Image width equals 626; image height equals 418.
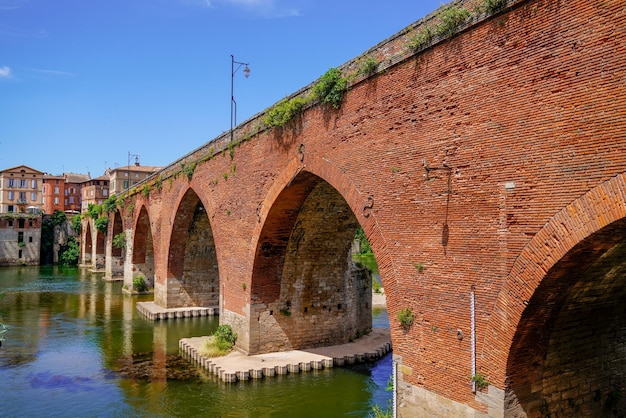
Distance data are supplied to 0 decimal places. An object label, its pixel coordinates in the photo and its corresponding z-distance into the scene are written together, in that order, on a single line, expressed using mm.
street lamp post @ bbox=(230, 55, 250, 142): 15566
